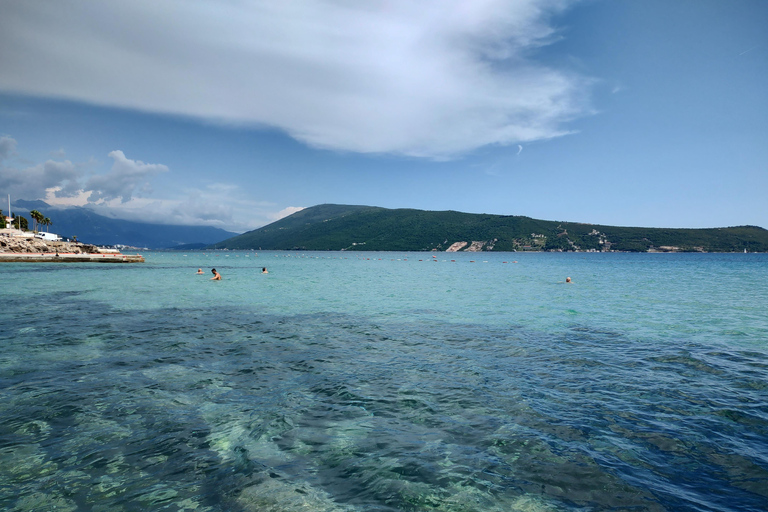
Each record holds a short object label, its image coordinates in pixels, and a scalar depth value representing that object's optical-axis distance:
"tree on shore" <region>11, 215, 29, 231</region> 148.61
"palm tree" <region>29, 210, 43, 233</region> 141.56
